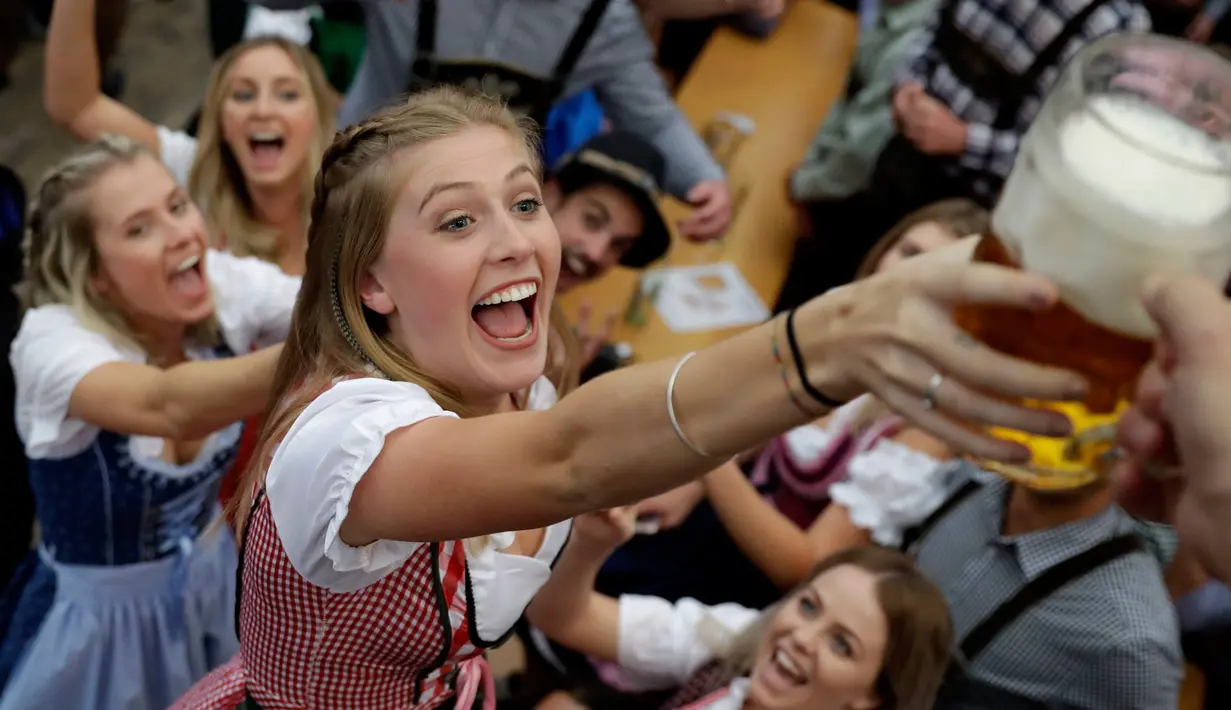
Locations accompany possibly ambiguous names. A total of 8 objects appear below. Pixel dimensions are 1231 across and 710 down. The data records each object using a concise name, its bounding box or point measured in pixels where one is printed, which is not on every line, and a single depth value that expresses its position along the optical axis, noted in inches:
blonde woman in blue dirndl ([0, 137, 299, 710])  64.2
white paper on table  105.3
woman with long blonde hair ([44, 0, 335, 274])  88.0
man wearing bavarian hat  95.7
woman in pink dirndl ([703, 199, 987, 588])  81.0
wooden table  106.7
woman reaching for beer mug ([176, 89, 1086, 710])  26.1
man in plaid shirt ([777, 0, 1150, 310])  96.5
